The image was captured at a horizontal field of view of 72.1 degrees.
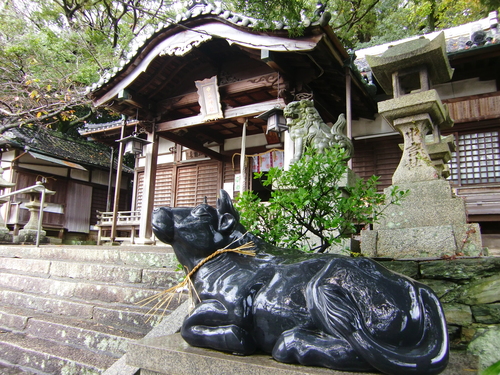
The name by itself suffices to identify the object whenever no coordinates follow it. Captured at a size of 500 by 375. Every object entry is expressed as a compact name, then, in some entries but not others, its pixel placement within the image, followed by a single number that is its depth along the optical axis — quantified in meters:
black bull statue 1.38
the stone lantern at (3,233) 9.55
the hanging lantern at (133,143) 9.93
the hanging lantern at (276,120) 7.54
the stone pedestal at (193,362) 1.46
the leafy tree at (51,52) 12.09
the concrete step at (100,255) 4.86
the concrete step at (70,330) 3.10
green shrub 3.01
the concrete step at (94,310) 3.33
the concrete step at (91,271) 4.09
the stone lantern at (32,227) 10.10
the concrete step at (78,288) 3.85
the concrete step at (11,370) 3.10
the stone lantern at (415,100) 3.87
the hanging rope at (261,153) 10.48
